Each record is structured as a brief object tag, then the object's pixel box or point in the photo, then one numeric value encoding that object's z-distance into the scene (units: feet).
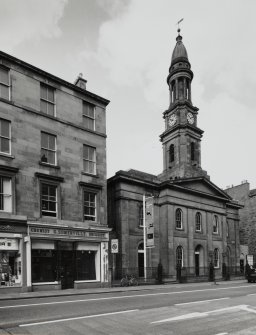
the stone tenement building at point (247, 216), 170.09
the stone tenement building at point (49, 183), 70.23
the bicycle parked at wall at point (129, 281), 87.66
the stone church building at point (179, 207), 107.14
